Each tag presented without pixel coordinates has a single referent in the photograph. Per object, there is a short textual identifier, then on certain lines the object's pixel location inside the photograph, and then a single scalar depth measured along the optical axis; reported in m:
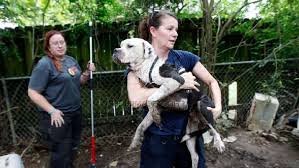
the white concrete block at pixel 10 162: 3.21
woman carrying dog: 2.40
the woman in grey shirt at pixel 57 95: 3.55
